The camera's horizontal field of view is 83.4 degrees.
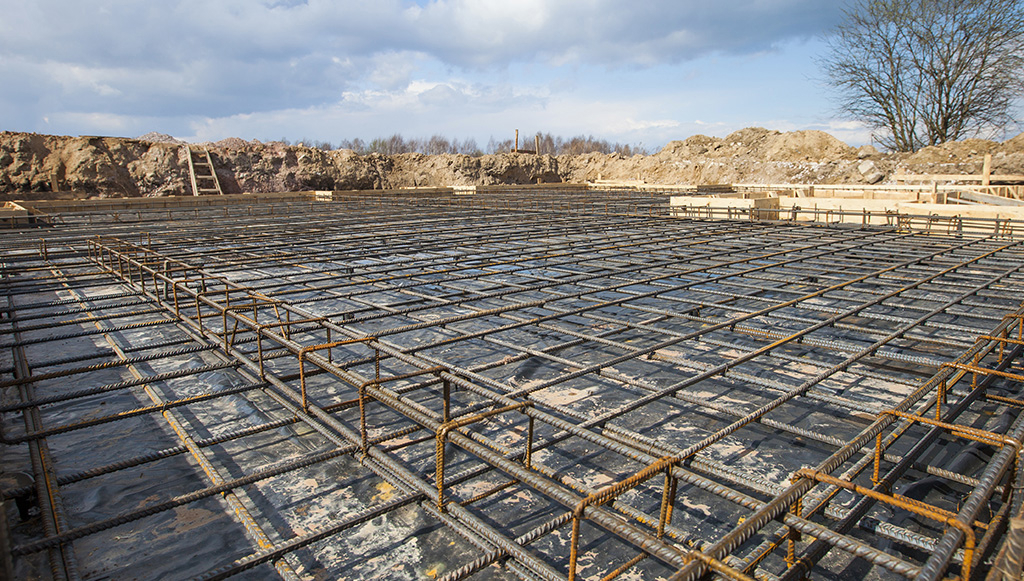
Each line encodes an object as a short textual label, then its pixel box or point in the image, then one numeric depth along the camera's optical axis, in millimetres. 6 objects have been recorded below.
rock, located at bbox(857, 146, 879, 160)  30491
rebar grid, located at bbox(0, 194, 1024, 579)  2695
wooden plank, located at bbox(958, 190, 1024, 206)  14617
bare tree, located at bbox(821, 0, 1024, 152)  30500
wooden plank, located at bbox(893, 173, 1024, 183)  20672
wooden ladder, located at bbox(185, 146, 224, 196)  27828
